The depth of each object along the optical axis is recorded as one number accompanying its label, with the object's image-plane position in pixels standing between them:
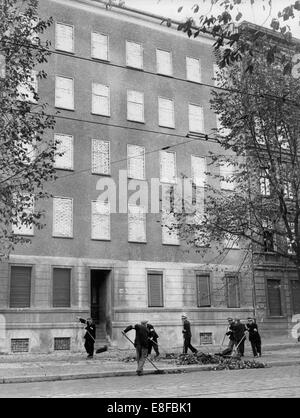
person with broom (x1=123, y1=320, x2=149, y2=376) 17.14
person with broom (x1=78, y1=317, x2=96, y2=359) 22.72
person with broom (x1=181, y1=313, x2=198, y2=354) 24.27
